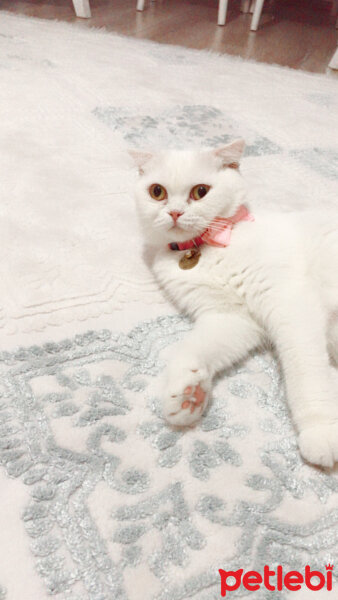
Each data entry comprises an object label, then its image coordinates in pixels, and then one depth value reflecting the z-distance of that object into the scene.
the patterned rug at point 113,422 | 0.54
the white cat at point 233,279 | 0.70
